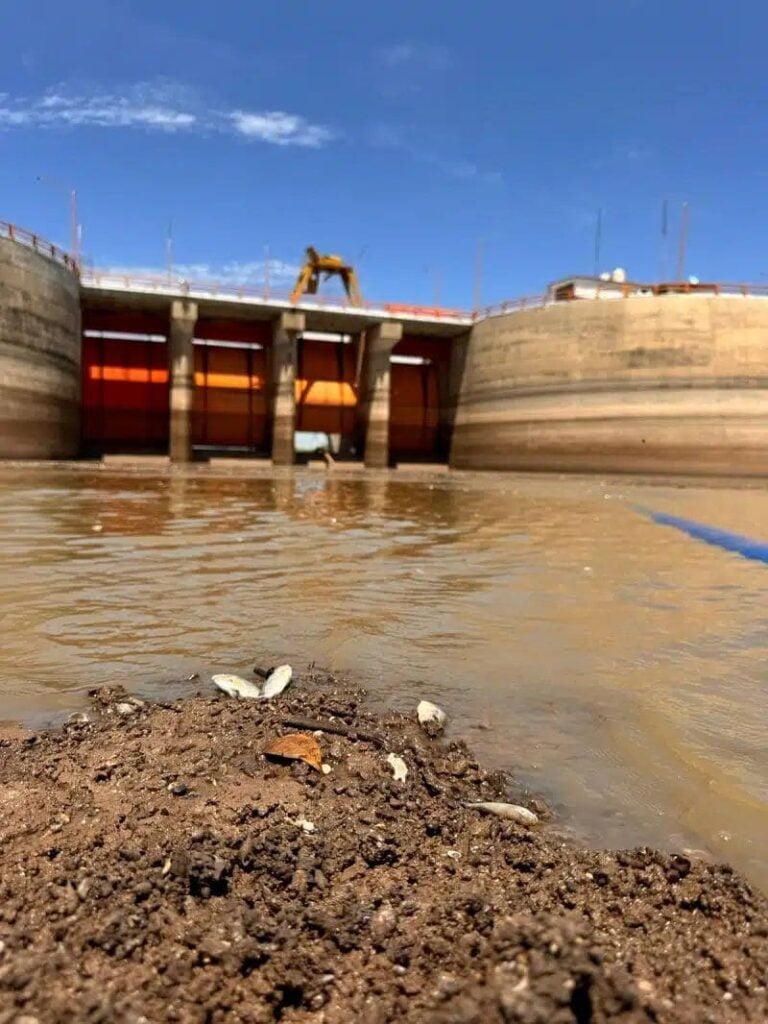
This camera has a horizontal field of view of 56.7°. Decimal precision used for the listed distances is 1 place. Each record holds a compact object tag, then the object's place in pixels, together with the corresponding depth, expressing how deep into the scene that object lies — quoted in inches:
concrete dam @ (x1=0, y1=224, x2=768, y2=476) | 1130.7
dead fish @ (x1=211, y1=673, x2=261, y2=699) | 154.7
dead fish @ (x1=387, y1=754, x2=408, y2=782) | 116.4
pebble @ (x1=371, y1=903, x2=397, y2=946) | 76.4
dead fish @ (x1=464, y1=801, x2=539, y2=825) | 105.4
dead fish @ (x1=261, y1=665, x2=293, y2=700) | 155.6
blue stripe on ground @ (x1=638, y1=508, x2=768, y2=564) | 406.6
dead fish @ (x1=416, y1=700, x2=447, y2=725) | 144.4
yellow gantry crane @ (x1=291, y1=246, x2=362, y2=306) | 1496.1
